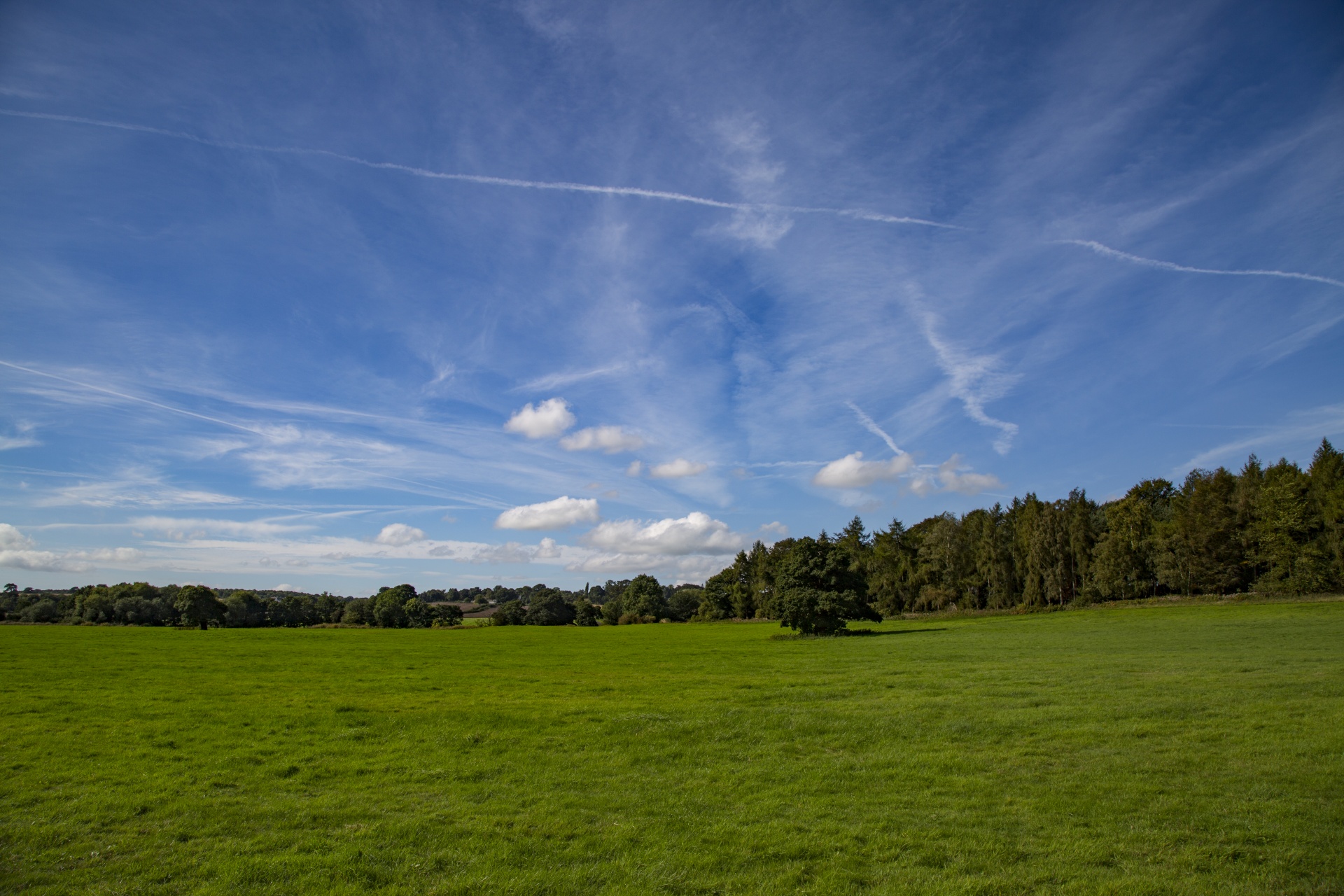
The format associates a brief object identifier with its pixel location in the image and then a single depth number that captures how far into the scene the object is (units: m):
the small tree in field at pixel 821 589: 59.75
